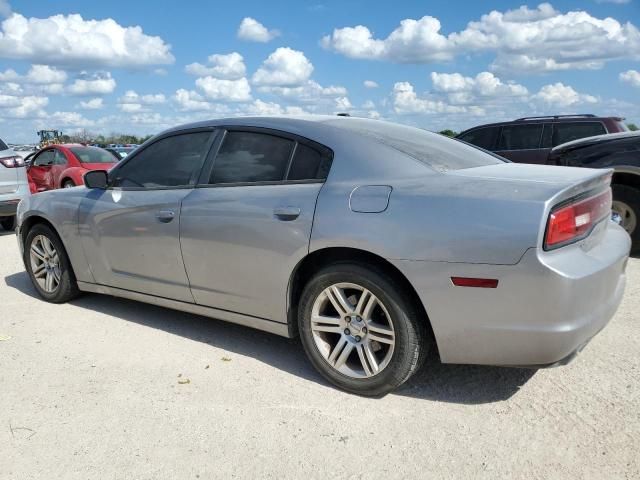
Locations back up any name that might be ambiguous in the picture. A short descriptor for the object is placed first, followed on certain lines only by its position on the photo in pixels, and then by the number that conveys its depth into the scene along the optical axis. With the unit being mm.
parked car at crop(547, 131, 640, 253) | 6055
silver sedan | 2580
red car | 12773
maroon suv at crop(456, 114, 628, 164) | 9414
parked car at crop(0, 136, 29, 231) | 8898
